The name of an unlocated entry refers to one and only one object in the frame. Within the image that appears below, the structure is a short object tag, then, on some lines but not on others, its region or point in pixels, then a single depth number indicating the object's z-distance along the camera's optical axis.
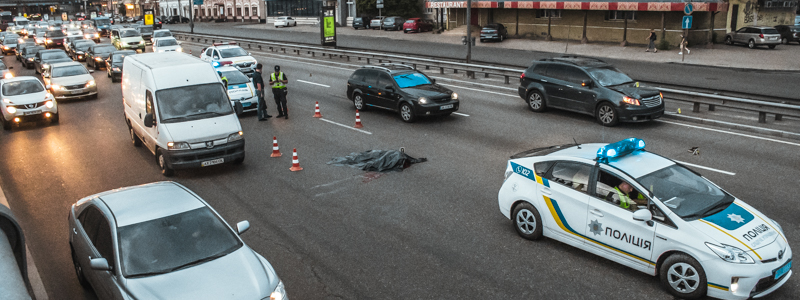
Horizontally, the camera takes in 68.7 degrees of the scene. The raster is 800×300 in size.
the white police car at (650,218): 6.46
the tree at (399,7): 63.47
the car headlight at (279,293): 5.94
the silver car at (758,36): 36.12
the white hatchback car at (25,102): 17.84
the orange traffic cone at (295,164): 12.60
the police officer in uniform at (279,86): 17.81
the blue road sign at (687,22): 27.35
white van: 12.13
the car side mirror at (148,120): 12.51
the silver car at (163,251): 5.86
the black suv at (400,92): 16.84
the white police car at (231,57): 26.20
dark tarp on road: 12.52
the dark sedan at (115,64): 28.08
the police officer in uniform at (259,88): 17.83
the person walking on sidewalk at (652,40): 36.22
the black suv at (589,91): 15.75
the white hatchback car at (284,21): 72.88
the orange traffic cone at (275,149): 13.77
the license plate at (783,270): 6.51
